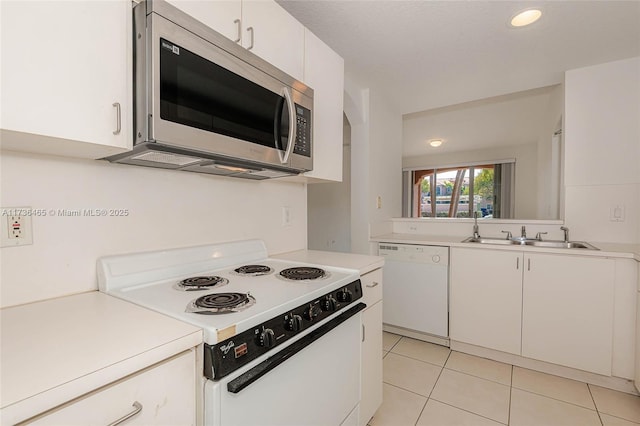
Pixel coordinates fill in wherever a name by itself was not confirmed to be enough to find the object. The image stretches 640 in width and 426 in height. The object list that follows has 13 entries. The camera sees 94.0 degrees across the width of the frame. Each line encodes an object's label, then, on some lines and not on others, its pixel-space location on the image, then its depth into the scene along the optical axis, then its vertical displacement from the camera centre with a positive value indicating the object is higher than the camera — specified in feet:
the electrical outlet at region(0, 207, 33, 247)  2.89 -0.18
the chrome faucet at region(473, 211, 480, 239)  9.04 -0.55
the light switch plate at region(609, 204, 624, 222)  7.38 -0.09
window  16.84 +1.12
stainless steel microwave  2.88 +1.22
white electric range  2.55 -1.17
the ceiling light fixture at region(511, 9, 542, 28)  5.49 +3.63
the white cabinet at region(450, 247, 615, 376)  6.46 -2.28
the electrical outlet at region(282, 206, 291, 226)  6.26 -0.15
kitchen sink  7.59 -0.91
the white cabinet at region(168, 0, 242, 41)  3.28 +2.28
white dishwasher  8.20 -2.34
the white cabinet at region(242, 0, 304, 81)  3.98 +2.54
